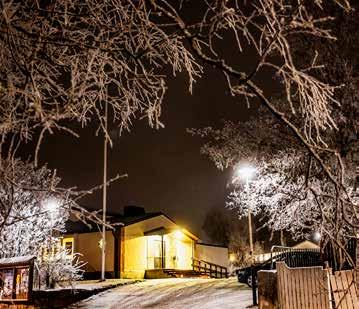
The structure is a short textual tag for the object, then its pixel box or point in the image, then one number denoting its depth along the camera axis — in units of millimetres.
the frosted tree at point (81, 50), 3707
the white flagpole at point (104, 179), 30934
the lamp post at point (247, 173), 19400
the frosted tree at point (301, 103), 2891
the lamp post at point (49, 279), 24653
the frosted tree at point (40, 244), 24984
